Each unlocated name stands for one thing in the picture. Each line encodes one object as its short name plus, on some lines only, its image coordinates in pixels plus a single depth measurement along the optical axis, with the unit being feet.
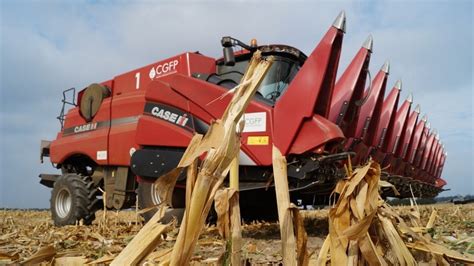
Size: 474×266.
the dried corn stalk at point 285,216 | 3.34
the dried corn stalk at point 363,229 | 3.53
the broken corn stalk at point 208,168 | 2.93
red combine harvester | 14.60
